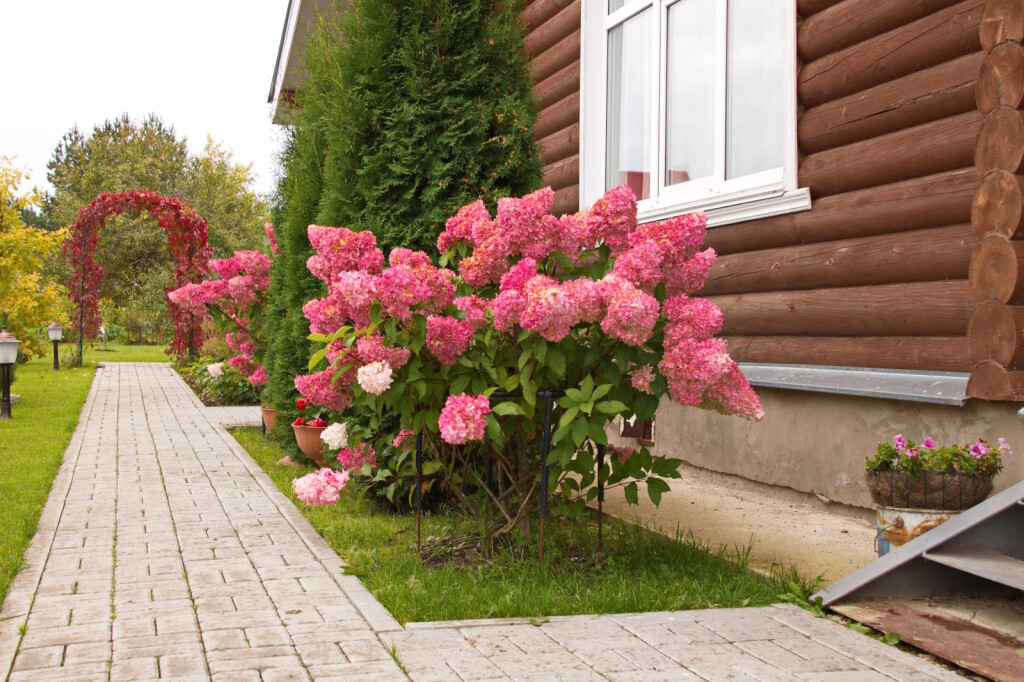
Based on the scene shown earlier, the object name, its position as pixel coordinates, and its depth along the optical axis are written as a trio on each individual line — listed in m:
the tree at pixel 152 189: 33.66
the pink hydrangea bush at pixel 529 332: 3.86
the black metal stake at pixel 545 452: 4.20
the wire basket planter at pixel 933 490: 4.14
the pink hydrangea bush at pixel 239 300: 9.20
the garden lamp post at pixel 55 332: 17.58
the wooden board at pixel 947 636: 3.16
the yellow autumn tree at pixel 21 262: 13.23
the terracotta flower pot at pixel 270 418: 9.55
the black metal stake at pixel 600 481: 4.41
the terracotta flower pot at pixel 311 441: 7.25
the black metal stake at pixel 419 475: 4.48
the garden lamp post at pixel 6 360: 10.65
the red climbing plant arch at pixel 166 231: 18.33
